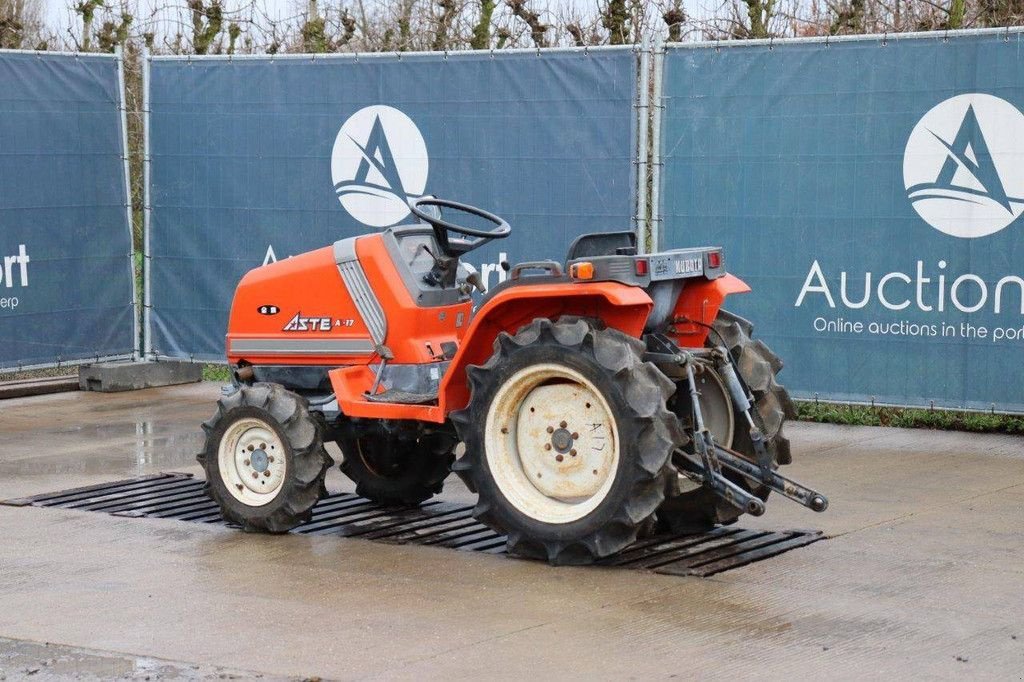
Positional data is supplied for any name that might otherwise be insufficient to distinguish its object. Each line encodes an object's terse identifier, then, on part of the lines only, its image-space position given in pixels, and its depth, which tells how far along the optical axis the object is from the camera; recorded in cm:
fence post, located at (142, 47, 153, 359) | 1334
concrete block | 1338
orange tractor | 698
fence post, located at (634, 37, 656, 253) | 1107
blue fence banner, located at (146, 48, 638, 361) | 1138
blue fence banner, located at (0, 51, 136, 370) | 1275
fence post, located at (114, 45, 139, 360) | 1355
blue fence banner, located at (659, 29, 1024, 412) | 1017
